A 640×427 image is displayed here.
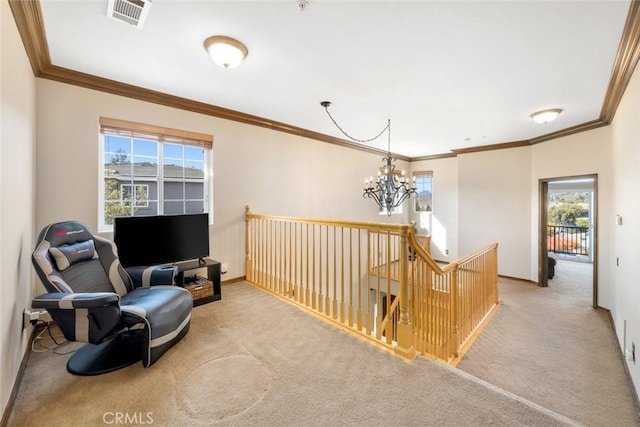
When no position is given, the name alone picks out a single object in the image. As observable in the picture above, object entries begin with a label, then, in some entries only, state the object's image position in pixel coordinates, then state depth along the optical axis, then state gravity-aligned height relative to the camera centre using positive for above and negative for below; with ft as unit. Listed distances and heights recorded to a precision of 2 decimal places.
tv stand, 10.08 -2.69
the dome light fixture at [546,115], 11.93 +4.48
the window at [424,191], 23.53 +1.97
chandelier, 13.08 +1.39
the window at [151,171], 9.89 +1.68
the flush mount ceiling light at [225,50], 7.12 +4.48
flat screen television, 9.04 -0.96
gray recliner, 5.83 -2.27
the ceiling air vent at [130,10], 5.82 +4.58
